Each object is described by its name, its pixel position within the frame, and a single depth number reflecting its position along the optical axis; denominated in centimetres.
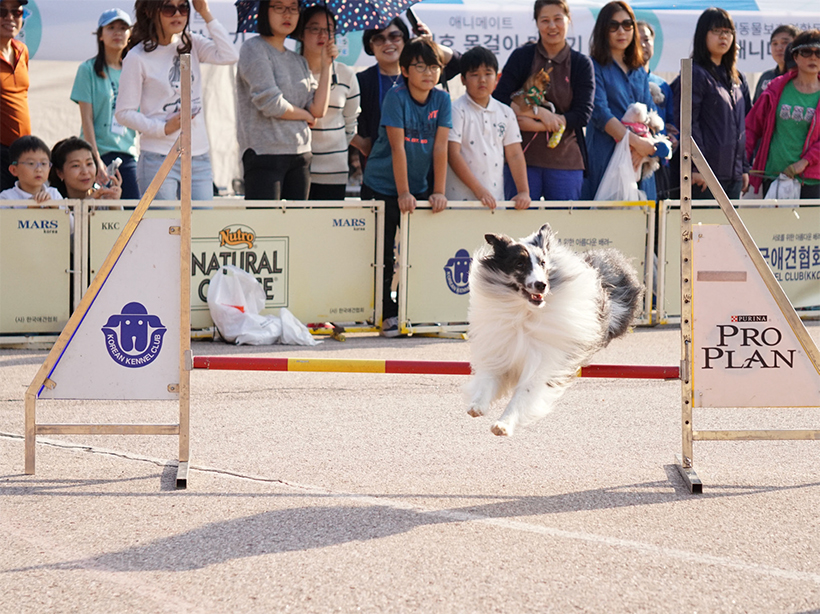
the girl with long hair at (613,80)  873
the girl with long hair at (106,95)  854
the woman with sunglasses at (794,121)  914
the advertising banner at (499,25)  1026
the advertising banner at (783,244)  892
